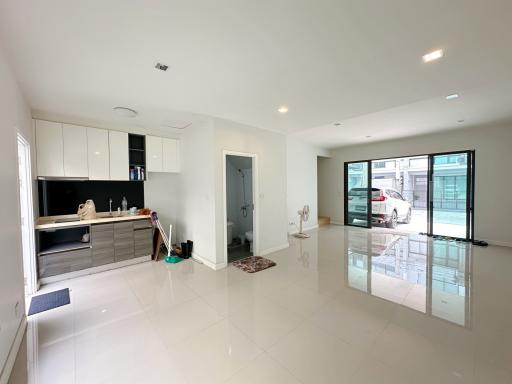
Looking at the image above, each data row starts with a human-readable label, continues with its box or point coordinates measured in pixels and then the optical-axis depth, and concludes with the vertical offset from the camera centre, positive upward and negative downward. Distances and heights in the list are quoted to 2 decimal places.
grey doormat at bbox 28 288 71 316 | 2.51 -1.44
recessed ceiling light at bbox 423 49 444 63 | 1.91 +1.20
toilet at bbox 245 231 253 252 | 4.81 -1.17
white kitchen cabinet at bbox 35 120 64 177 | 3.22 +0.62
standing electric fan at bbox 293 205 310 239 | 6.00 -0.90
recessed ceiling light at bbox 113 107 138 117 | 3.19 +1.19
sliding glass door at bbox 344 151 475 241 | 5.24 -0.29
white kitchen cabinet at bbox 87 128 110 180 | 3.64 +0.59
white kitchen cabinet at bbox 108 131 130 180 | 3.85 +0.60
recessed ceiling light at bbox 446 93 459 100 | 3.04 +1.31
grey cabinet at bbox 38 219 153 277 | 3.18 -1.04
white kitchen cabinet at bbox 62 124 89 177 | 3.42 +0.62
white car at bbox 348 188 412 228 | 7.01 -0.71
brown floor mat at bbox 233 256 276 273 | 3.65 -1.43
